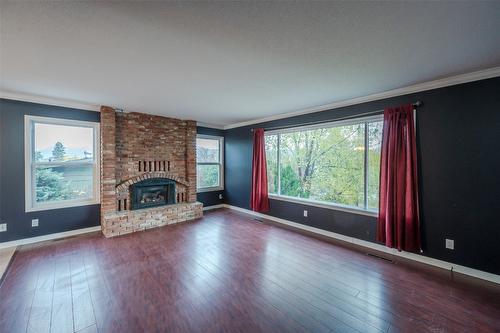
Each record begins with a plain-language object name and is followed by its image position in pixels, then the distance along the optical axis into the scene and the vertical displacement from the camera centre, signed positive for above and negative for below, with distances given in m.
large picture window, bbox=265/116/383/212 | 3.53 +0.05
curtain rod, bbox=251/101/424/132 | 2.97 +0.87
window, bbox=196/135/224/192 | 5.94 +0.11
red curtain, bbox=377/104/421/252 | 2.96 -0.26
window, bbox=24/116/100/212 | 3.60 +0.09
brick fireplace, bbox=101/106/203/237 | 4.13 -0.10
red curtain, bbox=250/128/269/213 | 5.10 -0.22
